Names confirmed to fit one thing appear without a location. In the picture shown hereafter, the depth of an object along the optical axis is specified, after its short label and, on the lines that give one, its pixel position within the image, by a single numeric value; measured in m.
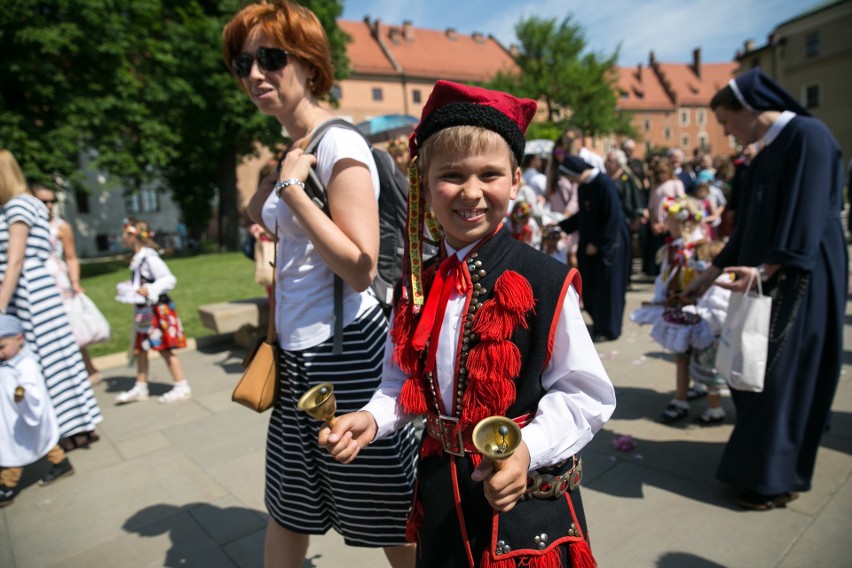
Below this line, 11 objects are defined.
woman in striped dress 3.58
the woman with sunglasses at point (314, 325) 1.89
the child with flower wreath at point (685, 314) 3.88
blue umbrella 7.34
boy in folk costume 1.35
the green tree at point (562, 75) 36.41
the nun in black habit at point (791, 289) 2.66
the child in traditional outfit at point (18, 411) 3.46
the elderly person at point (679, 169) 9.84
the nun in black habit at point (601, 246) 5.89
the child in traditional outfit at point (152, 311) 5.15
